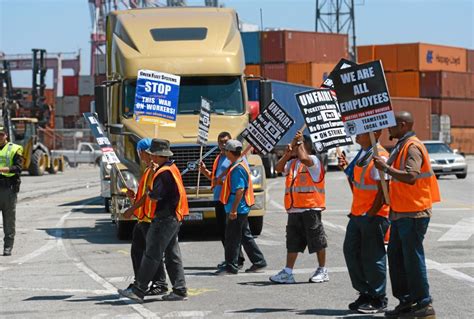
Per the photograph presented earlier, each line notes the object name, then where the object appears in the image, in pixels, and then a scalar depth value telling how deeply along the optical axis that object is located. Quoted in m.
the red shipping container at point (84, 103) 88.62
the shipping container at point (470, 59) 86.10
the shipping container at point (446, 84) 76.94
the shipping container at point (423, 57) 78.88
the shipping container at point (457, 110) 77.31
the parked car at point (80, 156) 62.06
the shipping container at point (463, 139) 78.62
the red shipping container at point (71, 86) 91.81
